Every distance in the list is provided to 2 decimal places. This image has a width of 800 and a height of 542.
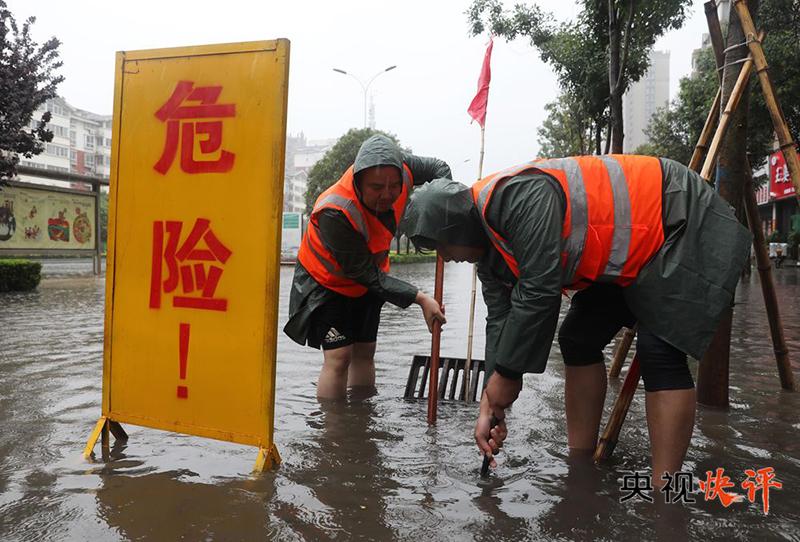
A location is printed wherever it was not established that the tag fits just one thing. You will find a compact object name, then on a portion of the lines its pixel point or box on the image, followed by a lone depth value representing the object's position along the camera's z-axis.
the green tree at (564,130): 17.46
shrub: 11.77
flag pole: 3.98
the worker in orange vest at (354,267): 3.14
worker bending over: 2.08
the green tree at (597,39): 9.73
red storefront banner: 24.41
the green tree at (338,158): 35.84
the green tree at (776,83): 13.55
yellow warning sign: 2.47
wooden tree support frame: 2.72
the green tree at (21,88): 11.42
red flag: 5.09
